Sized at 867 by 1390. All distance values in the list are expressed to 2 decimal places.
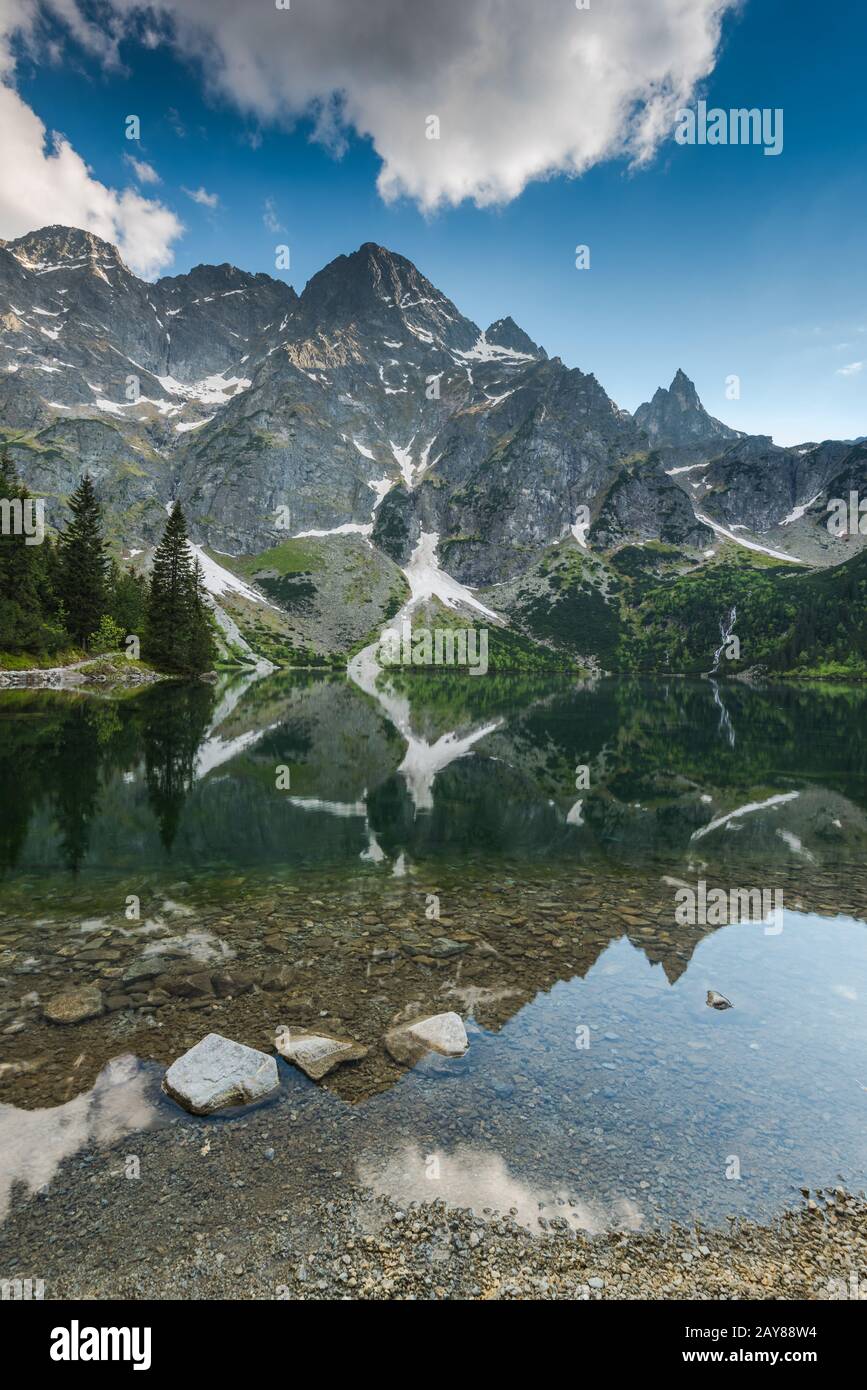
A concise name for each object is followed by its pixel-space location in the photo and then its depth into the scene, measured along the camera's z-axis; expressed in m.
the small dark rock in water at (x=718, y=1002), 14.32
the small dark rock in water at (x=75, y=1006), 12.35
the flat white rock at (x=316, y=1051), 11.16
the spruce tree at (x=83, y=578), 92.56
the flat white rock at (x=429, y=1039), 11.85
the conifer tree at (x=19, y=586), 73.62
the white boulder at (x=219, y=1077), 10.00
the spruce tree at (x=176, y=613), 109.69
